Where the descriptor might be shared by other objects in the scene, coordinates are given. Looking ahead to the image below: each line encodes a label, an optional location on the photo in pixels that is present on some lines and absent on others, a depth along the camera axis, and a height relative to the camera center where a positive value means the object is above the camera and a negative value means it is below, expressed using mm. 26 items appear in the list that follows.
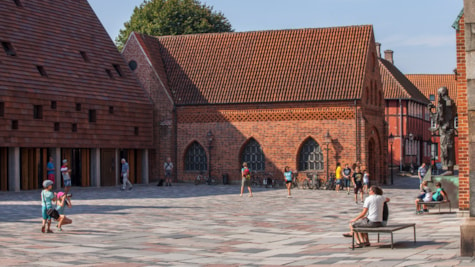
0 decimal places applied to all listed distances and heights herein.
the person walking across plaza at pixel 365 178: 37438 -668
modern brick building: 39031 +3191
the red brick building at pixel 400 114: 69000 +3850
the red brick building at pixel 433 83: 98312 +9002
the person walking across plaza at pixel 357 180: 32875 -656
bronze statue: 27141 +1124
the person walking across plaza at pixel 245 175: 35750 -467
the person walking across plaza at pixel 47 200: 20234 -810
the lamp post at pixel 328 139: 45894 +1259
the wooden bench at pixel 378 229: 16234 -1254
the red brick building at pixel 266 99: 46625 +3553
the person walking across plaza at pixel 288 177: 36594 -601
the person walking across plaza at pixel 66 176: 33656 -412
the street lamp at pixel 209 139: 48844 +1402
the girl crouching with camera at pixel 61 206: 20531 -973
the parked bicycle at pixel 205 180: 48528 -890
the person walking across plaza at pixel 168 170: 45750 -294
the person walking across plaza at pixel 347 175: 39594 -569
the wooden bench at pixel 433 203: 24372 -1151
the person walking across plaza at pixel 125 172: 40625 -337
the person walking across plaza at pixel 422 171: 39269 -410
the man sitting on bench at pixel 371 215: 16797 -1018
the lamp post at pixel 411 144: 67838 +1527
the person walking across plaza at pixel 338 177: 41156 -694
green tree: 66938 +11392
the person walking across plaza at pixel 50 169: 37500 -151
